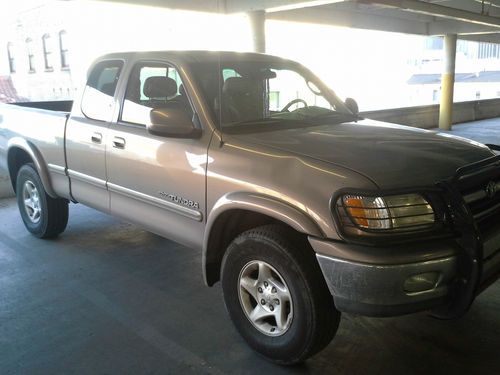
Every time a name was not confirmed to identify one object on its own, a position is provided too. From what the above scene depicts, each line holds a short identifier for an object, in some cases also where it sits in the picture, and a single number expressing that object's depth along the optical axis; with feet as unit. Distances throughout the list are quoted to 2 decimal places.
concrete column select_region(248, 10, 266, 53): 29.53
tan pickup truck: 7.75
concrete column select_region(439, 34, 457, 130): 51.65
